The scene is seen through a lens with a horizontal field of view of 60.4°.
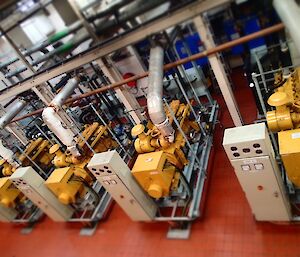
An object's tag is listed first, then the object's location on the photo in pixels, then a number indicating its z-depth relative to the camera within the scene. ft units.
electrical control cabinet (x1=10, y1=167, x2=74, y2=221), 16.12
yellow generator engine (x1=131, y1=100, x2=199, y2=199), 12.81
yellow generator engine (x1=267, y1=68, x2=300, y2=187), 9.85
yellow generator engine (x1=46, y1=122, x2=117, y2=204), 16.10
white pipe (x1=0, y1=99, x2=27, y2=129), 17.42
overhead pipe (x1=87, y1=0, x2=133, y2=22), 11.24
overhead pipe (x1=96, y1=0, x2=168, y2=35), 11.32
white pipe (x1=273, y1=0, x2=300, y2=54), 8.61
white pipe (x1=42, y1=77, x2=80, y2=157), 14.24
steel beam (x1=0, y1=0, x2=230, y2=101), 11.51
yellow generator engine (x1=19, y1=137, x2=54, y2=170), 20.96
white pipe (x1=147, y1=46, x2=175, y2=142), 11.61
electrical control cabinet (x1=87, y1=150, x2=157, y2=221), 12.81
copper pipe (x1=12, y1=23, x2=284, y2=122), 10.37
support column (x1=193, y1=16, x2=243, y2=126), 12.07
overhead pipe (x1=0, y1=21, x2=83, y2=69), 12.35
